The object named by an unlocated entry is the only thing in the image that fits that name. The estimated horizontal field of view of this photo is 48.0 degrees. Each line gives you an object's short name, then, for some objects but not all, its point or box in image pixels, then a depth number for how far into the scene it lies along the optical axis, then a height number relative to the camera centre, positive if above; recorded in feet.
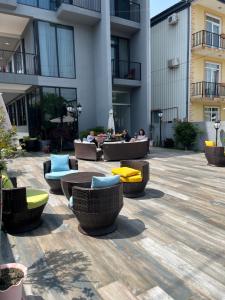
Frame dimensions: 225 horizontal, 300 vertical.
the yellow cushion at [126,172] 17.98 -3.29
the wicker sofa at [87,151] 34.73 -3.35
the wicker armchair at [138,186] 17.90 -4.23
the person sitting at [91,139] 36.16 -1.70
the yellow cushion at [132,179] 17.79 -3.70
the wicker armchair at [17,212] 12.18 -4.14
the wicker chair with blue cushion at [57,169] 18.61 -3.22
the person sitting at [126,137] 41.07 -1.74
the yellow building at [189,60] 51.06 +13.90
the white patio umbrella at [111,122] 42.60 +0.78
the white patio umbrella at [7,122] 12.61 +0.37
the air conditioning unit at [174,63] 52.95 +13.16
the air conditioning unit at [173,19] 51.90 +21.95
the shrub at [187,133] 44.39 -1.44
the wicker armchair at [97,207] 11.76 -3.82
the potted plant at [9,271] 6.82 -4.23
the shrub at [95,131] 44.86 -0.72
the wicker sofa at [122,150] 33.99 -3.24
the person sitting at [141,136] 38.79 -1.59
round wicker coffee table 14.64 -3.23
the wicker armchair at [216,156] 28.76 -3.61
